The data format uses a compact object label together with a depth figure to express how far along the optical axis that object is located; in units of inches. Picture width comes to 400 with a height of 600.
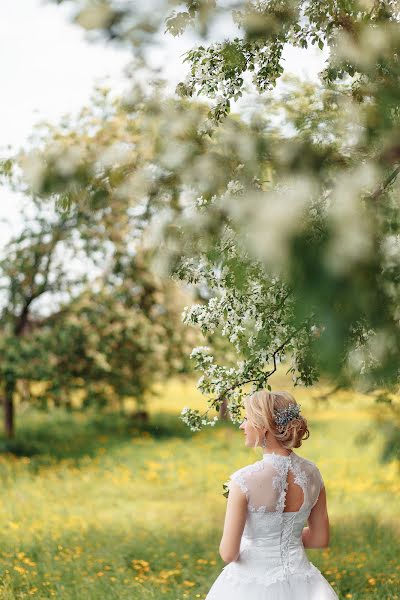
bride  140.2
